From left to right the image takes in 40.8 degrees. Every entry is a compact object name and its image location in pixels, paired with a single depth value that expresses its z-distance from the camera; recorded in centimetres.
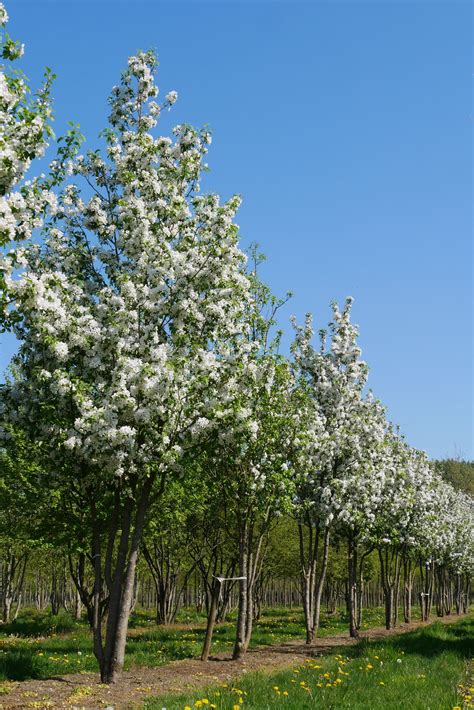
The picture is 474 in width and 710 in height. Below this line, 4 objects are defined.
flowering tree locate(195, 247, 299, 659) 2109
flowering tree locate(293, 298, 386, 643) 2902
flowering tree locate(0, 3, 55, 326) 1036
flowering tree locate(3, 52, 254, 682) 1568
